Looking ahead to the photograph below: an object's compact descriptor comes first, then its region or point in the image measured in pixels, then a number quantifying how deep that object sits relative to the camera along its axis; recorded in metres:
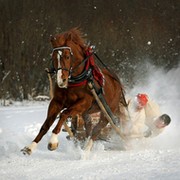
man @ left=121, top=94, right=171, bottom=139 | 16.72
